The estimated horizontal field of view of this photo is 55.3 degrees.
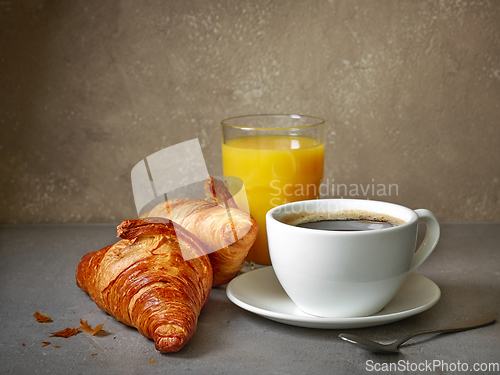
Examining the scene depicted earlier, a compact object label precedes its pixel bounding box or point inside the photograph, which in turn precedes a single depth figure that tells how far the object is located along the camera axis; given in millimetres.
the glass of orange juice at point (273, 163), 850
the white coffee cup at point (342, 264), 605
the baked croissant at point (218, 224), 760
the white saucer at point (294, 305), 625
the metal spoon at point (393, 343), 590
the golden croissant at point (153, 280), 609
